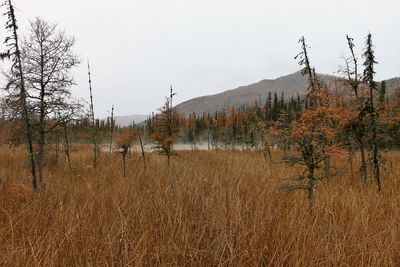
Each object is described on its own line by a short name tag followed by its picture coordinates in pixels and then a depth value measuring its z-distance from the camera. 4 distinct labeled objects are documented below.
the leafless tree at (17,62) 7.91
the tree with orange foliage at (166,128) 15.09
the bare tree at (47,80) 9.95
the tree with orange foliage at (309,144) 4.64
